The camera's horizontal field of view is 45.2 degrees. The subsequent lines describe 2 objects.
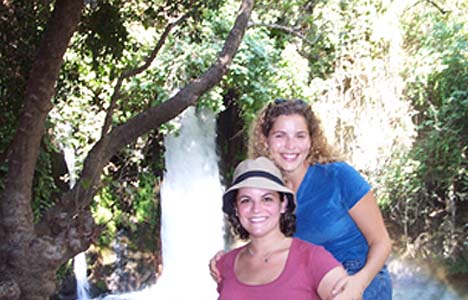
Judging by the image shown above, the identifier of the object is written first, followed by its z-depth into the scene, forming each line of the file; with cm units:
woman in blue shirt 206
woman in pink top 174
